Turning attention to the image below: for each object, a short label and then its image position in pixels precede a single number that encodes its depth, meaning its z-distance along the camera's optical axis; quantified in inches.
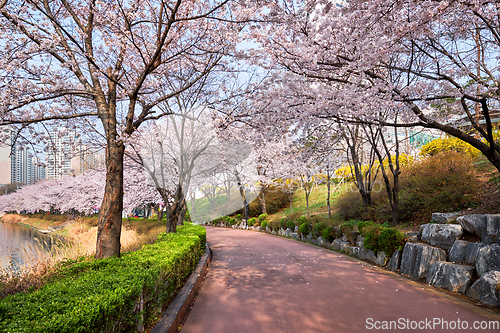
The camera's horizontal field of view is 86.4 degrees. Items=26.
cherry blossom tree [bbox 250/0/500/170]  203.6
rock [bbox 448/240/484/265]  203.0
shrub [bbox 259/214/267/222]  825.4
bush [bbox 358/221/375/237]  333.8
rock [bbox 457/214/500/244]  197.2
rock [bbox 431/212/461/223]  260.3
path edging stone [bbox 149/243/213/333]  136.8
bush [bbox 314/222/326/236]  462.3
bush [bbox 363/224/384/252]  307.3
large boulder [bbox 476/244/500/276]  181.5
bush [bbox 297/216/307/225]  540.4
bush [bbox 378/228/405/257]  277.0
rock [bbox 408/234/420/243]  263.4
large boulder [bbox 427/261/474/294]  195.9
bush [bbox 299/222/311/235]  527.5
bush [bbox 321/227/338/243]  428.6
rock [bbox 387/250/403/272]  268.5
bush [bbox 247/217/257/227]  866.6
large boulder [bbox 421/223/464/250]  228.2
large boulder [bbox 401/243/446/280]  228.8
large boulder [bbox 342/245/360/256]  353.8
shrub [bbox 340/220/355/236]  380.2
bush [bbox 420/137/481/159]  429.2
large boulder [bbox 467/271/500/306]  170.9
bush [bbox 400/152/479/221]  302.0
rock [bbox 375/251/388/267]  290.5
